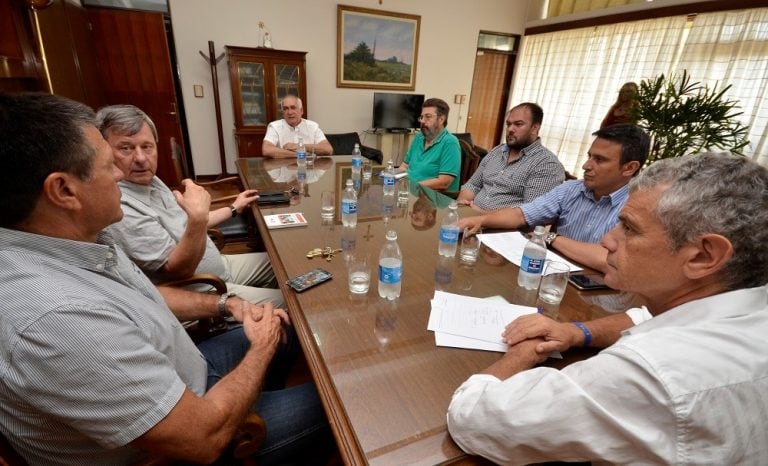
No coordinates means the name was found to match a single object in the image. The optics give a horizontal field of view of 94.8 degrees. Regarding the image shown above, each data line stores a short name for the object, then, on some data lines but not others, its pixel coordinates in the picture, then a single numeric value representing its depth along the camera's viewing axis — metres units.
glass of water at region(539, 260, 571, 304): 1.12
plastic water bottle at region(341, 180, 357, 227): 1.59
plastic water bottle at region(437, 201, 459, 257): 1.35
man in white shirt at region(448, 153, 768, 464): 0.49
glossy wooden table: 0.66
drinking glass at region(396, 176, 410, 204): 2.14
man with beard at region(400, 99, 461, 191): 2.90
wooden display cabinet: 4.21
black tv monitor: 5.11
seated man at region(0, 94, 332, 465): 0.59
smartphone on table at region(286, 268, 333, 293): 1.11
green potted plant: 2.62
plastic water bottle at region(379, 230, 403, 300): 1.03
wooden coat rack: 4.18
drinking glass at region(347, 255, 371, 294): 1.10
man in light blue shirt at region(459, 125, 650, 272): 1.58
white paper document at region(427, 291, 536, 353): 0.90
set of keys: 1.31
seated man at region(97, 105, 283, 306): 1.33
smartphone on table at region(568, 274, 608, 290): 1.20
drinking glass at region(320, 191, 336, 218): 1.75
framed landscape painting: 4.78
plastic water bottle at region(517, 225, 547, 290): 1.14
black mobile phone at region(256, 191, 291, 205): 1.92
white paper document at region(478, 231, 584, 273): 1.38
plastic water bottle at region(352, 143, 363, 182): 2.64
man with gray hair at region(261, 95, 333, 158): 3.50
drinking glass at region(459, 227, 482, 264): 1.37
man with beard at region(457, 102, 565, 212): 2.22
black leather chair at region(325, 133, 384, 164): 4.61
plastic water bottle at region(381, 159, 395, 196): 2.22
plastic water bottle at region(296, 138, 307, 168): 2.83
